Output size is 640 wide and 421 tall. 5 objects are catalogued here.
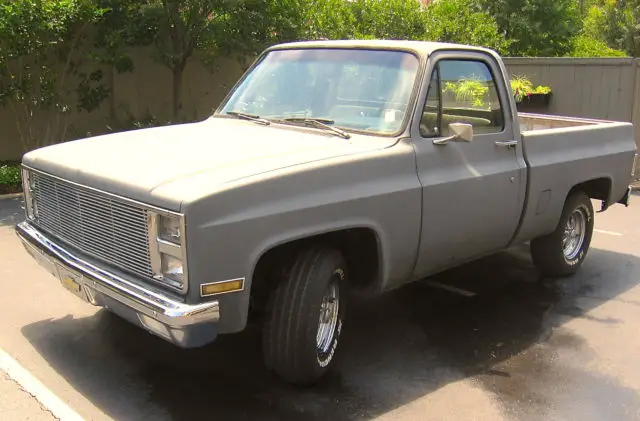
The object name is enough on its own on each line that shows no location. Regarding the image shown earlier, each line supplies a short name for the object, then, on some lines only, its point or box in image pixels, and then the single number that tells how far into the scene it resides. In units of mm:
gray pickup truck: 3371
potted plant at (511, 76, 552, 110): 11398
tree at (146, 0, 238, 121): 10117
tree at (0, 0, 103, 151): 8383
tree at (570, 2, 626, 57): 19812
